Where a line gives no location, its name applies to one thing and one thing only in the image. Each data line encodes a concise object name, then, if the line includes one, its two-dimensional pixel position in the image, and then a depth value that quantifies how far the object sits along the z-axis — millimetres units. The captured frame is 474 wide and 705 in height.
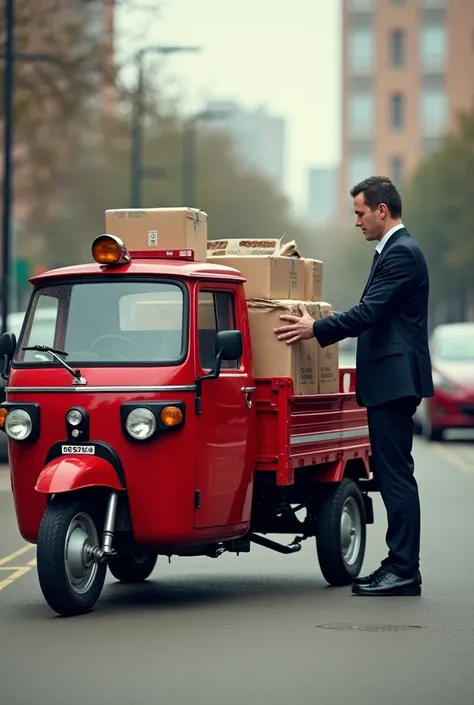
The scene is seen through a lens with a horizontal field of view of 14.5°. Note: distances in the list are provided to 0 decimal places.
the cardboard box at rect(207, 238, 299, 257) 11086
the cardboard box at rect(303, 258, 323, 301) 11414
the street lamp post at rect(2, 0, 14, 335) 29738
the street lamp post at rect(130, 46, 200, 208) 39062
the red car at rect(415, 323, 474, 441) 26859
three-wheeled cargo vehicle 9617
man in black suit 10516
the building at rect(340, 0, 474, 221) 144838
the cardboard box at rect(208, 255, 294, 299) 10773
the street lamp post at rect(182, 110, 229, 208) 54188
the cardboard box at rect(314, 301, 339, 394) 11156
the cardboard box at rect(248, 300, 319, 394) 10570
